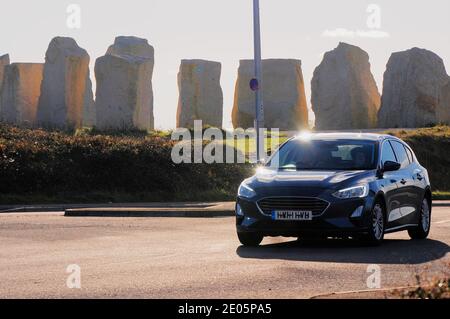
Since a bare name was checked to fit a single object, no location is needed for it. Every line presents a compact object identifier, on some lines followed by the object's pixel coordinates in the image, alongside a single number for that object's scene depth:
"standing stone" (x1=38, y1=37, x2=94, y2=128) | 66.19
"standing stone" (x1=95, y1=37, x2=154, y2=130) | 64.31
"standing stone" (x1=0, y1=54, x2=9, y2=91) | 82.44
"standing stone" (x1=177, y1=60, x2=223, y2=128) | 70.94
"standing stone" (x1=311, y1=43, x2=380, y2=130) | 71.38
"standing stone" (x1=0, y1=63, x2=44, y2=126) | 70.62
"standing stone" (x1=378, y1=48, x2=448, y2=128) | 69.31
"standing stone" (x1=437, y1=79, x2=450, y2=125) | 68.75
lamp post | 33.69
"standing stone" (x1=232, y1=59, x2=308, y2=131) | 71.81
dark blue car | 16.88
